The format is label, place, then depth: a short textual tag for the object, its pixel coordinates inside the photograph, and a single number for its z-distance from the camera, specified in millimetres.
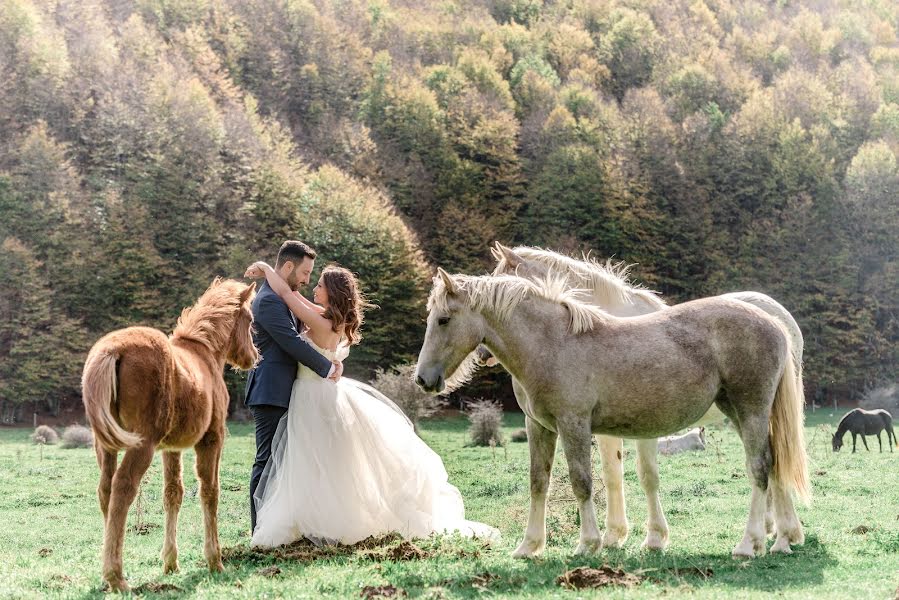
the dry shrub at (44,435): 27775
